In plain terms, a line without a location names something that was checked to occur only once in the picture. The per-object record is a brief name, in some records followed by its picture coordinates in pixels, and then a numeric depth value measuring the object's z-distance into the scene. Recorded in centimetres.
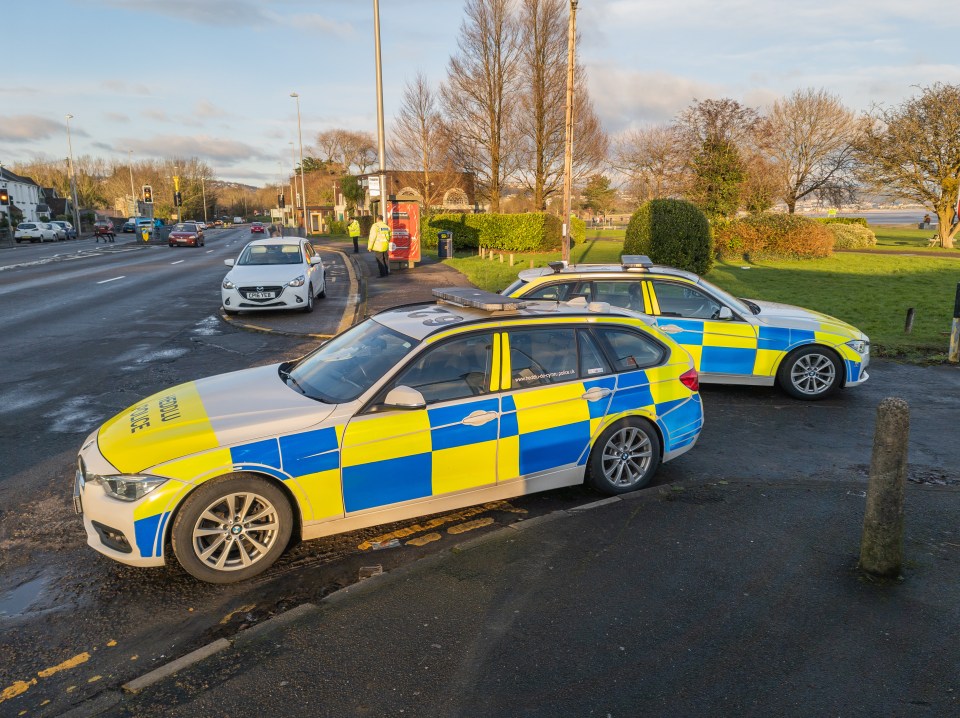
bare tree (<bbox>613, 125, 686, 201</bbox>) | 3665
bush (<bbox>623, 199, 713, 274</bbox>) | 2138
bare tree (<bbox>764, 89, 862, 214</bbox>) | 4306
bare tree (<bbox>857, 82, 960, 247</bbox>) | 3375
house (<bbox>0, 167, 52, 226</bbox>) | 7574
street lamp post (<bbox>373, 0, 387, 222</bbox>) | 2209
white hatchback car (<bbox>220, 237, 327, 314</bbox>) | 1377
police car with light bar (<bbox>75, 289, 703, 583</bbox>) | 391
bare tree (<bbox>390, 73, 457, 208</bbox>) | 4919
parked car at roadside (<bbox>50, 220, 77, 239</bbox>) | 5986
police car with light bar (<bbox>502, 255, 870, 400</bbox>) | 805
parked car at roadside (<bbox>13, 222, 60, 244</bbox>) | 5138
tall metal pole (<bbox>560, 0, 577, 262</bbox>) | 1861
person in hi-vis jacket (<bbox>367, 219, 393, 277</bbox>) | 1953
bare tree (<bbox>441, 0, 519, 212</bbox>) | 4016
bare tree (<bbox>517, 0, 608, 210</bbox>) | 3938
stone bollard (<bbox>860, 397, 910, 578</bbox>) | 387
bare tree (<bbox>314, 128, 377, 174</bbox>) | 8899
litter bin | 2912
